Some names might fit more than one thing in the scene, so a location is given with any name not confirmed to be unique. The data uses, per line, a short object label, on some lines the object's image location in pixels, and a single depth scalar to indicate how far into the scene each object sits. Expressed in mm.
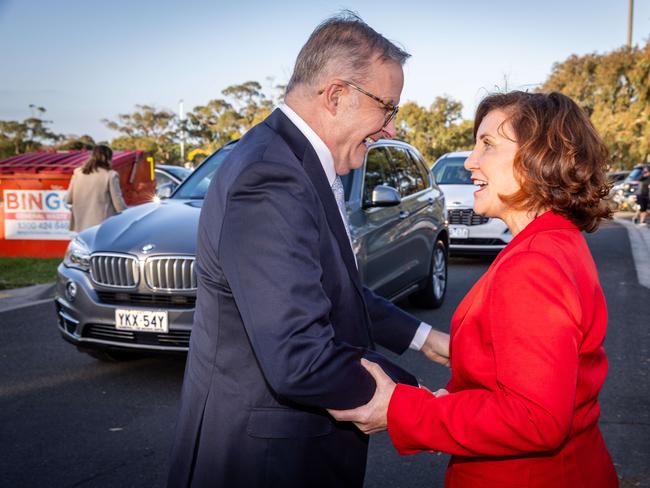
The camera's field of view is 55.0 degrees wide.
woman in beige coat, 8523
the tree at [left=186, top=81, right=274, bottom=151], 65312
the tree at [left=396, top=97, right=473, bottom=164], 47062
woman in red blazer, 1372
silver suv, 4484
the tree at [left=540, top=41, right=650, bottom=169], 30150
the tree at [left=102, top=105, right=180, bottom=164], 69875
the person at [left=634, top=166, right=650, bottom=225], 20141
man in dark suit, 1425
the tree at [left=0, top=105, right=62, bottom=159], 57725
